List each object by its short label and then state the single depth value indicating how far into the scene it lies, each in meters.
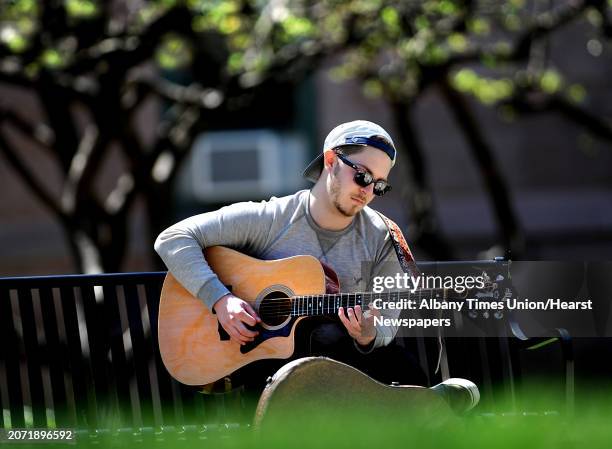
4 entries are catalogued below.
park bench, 9.98
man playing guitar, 8.95
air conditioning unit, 32.28
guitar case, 7.85
